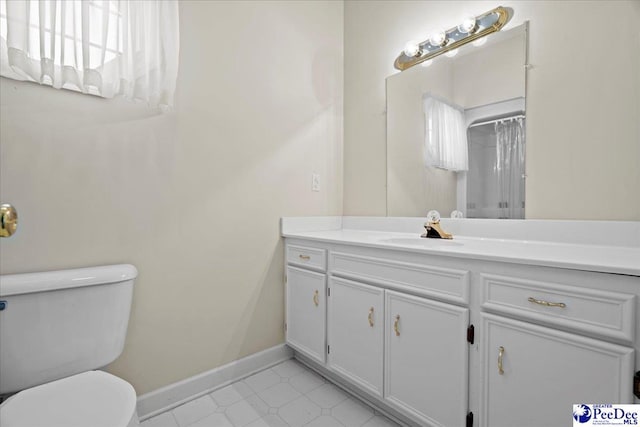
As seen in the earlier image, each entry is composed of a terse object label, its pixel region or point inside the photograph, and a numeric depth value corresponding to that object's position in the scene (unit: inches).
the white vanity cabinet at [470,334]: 32.9
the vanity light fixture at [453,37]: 60.1
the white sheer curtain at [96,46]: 41.6
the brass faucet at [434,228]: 64.5
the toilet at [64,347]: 33.5
